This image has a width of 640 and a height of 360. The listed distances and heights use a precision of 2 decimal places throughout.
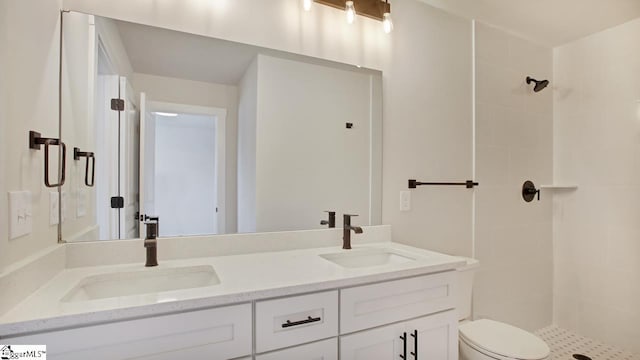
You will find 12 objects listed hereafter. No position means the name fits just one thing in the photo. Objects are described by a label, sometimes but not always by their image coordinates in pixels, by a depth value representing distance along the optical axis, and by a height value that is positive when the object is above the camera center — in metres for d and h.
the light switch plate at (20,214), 0.85 -0.09
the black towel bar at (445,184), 2.03 +0.00
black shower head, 2.49 +0.76
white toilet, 1.54 -0.77
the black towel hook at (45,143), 0.99 +0.11
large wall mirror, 1.35 +0.22
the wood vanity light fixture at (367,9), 1.77 +0.96
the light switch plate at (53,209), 1.15 -0.10
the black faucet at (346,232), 1.70 -0.25
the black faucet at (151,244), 1.29 -0.24
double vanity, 0.85 -0.37
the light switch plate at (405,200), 2.00 -0.10
